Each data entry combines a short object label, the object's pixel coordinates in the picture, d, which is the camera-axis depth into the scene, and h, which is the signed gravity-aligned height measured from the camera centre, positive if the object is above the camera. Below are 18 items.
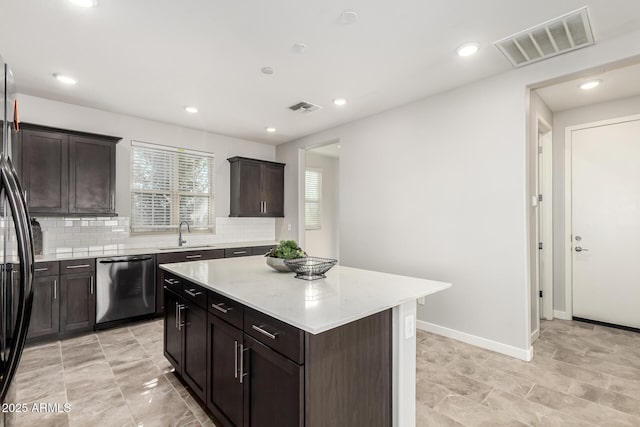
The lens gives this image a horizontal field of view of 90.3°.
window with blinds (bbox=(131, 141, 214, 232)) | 4.50 +0.41
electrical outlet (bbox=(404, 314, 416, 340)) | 1.77 -0.63
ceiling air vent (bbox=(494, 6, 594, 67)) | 2.25 +1.36
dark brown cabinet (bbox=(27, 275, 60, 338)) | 3.29 -0.98
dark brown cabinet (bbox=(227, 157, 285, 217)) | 5.28 +0.46
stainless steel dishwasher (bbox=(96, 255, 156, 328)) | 3.68 -0.89
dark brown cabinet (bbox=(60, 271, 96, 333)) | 3.46 -0.97
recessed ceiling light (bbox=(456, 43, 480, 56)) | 2.55 +1.36
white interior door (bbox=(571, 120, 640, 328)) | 3.61 -0.10
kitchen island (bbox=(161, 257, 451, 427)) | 1.38 -0.68
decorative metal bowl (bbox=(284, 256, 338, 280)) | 2.20 -0.37
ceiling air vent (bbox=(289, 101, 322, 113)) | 3.92 +1.36
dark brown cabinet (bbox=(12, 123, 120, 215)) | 3.42 +0.51
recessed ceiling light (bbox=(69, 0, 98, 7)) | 2.04 +1.37
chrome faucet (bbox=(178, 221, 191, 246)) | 4.78 -0.34
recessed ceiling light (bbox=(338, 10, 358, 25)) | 2.17 +1.37
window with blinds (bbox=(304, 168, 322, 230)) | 7.00 +0.37
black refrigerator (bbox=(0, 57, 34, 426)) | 1.10 -0.18
